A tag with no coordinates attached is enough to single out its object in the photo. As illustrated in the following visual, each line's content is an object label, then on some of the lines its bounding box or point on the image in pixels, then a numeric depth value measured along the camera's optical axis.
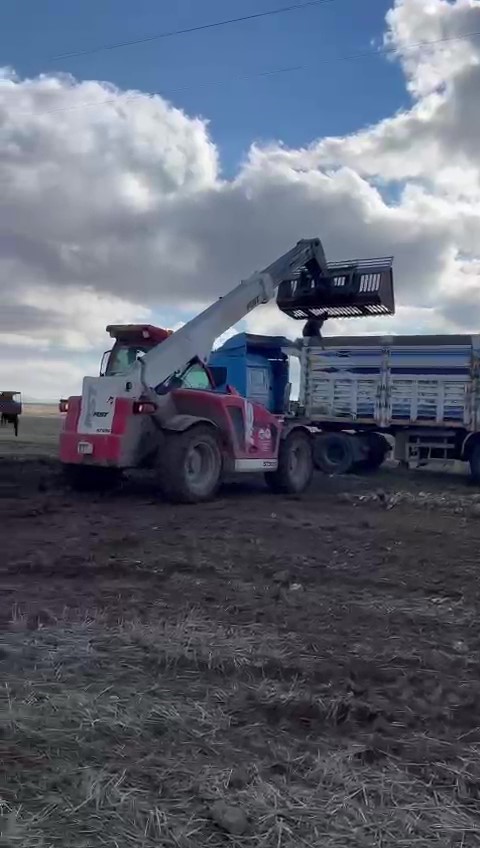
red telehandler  12.02
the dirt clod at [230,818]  3.12
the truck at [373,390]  16.98
